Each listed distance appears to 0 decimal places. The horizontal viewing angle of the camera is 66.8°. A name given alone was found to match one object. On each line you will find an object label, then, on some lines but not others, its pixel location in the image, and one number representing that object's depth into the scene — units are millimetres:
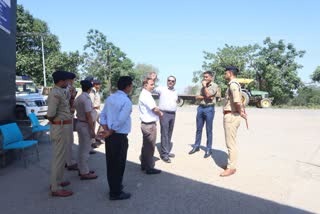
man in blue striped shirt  3376
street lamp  23102
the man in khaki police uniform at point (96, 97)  5630
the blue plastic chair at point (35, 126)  5996
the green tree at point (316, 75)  27341
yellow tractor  17148
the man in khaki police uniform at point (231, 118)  4173
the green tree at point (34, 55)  23902
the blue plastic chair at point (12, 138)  4498
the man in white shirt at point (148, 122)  4233
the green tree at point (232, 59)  22169
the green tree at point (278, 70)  21435
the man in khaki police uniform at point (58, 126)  3507
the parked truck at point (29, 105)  9512
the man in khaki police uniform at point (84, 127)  4102
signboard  5250
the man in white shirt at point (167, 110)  4889
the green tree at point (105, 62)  27895
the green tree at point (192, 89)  22796
